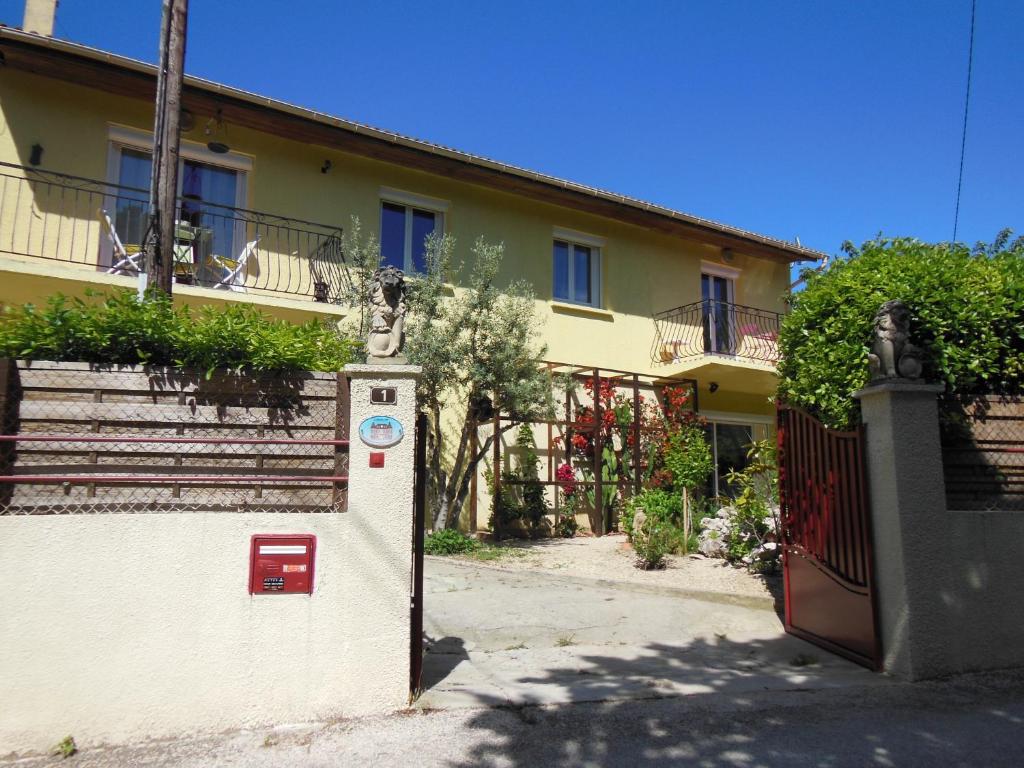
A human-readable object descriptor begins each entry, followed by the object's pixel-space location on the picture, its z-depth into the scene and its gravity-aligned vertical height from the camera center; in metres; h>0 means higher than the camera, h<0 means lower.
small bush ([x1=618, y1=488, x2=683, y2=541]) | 9.70 -0.41
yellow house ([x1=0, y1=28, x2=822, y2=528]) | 9.02 +4.24
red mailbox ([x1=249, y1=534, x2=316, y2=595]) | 4.00 -0.51
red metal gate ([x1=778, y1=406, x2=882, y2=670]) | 5.26 -0.49
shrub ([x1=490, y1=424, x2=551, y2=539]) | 10.80 -0.31
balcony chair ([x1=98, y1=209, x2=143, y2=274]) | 9.02 +2.98
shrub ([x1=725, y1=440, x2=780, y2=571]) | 7.94 -0.46
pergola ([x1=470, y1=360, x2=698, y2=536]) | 11.33 +0.78
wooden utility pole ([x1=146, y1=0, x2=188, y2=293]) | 5.81 +2.93
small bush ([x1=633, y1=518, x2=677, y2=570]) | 8.43 -0.82
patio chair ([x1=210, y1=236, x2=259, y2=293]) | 9.73 +3.00
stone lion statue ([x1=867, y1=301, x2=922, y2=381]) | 5.09 +0.98
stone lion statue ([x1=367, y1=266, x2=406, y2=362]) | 4.54 +1.11
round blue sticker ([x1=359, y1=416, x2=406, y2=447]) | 4.29 +0.28
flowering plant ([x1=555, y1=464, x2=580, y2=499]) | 11.50 +0.02
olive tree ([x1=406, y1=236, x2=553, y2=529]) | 9.59 +1.69
